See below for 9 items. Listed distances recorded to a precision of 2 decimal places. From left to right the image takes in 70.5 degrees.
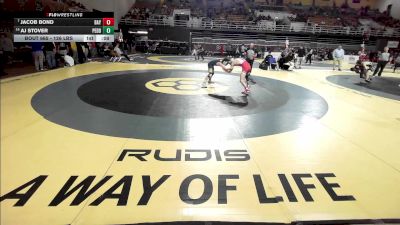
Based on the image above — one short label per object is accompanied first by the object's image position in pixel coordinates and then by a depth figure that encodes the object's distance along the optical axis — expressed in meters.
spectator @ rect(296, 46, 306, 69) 19.02
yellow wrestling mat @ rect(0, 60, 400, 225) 2.78
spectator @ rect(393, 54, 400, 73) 19.36
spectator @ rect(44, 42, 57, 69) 11.37
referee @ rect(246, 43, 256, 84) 10.91
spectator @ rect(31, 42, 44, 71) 6.52
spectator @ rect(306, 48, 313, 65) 22.75
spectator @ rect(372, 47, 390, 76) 13.89
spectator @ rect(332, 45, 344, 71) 17.45
